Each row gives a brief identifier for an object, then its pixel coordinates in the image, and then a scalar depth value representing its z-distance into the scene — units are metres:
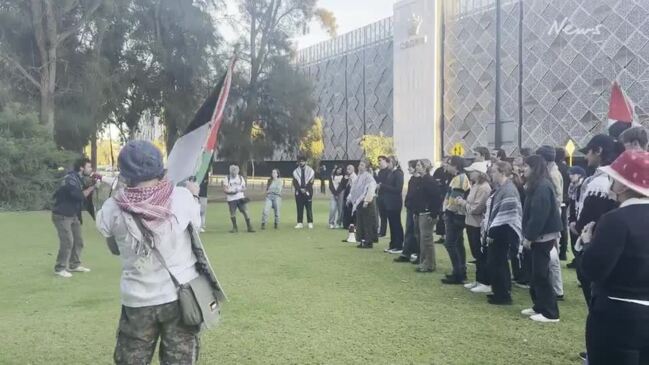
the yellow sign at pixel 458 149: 17.82
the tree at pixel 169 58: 27.19
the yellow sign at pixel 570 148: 20.89
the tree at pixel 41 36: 23.56
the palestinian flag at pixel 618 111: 6.43
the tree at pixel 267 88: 32.78
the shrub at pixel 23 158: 23.14
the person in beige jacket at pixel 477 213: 7.61
